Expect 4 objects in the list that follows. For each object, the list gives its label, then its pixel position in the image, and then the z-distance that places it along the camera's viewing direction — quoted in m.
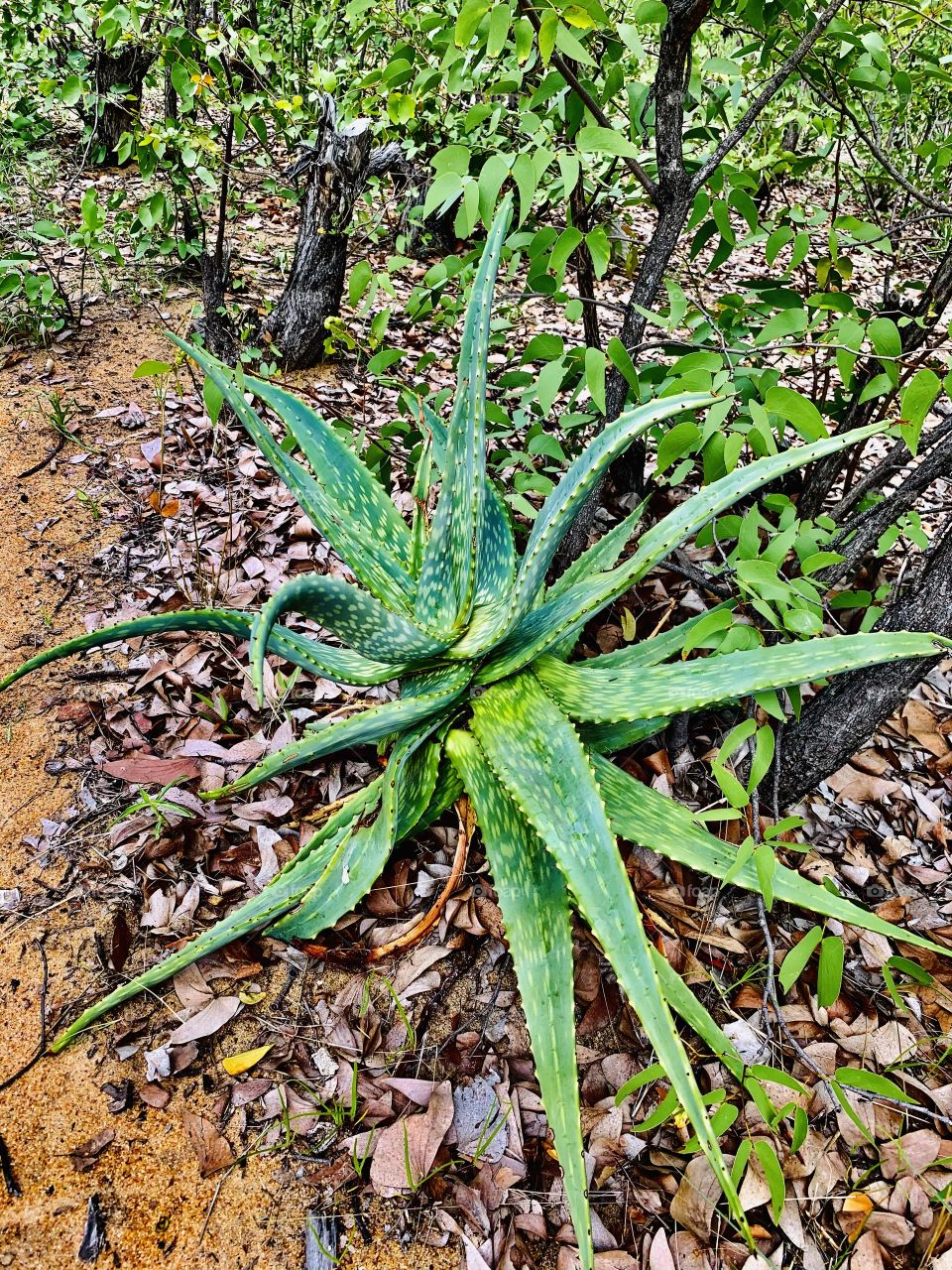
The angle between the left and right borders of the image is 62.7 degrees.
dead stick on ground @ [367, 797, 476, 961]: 1.50
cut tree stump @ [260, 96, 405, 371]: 2.67
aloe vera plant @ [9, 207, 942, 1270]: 1.20
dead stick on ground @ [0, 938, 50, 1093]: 1.37
